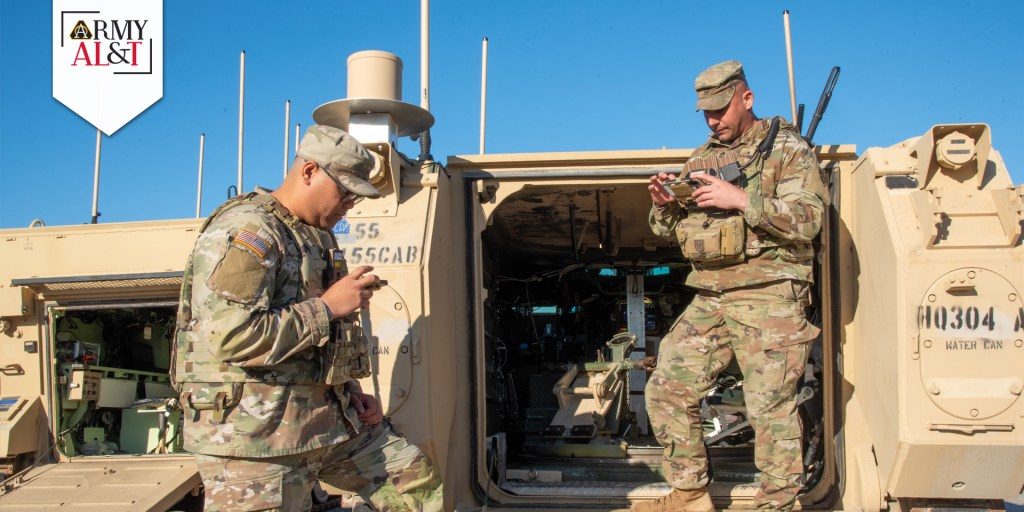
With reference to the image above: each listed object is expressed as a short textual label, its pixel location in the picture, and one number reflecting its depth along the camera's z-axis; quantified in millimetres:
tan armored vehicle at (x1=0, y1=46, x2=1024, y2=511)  3520
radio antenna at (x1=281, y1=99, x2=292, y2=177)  7846
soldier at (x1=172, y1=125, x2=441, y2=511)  2609
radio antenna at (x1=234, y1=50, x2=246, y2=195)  7909
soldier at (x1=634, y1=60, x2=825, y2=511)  3621
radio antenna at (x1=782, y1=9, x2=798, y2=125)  4641
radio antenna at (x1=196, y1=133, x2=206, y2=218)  8730
